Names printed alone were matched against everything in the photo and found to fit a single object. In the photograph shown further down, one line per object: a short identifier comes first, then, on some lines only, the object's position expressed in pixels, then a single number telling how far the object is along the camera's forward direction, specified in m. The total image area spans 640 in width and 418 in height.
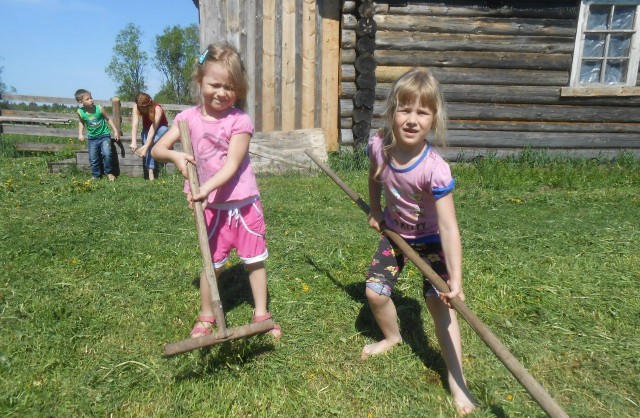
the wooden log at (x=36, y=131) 12.85
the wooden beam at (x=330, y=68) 8.23
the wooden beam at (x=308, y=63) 8.22
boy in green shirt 8.26
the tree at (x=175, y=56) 60.41
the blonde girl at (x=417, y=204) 2.24
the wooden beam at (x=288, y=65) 8.20
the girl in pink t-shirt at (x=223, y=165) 2.67
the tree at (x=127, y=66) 60.00
